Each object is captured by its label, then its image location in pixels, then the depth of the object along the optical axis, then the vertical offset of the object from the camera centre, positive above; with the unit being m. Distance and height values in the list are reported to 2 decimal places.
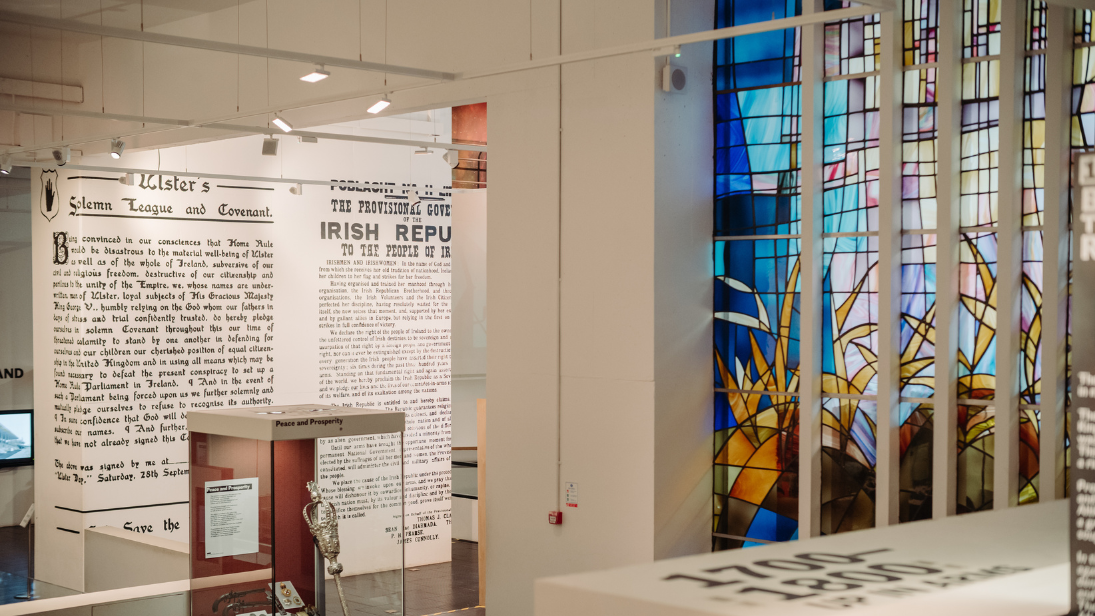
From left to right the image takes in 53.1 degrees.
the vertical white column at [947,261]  6.40 +0.24
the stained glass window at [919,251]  6.93 +0.33
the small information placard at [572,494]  7.92 -1.39
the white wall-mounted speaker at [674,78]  7.47 +1.55
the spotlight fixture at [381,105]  7.91 +1.45
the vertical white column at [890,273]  6.55 +0.18
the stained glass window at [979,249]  6.68 +0.33
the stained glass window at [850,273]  7.27 +0.20
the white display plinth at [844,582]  2.75 -0.77
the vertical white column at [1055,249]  6.07 +0.30
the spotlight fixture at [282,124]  8.17 +1.34
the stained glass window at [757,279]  7.67 +0.16
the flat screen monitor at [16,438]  12.81 -1.61
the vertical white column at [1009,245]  6.22 +0.33
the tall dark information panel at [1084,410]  2.83 -0.28
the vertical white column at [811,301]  6.98 +0.01
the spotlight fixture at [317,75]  7.02 +1.46
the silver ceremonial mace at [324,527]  6.79 -1.40
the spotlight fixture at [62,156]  10.53 +1.41
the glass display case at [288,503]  6.73 -1.28
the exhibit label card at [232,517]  6.79 -1.37
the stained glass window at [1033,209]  6.43 +0.55
